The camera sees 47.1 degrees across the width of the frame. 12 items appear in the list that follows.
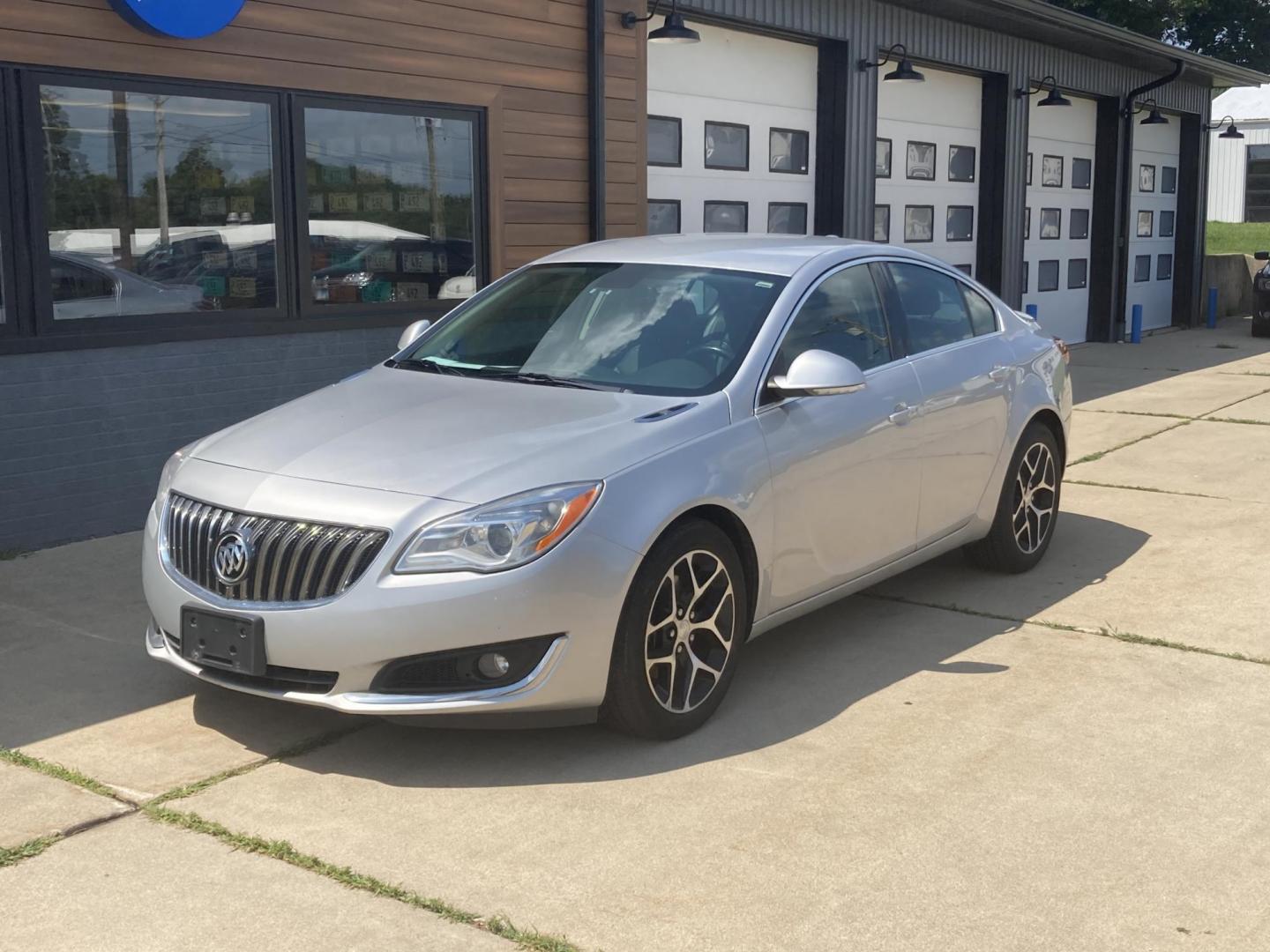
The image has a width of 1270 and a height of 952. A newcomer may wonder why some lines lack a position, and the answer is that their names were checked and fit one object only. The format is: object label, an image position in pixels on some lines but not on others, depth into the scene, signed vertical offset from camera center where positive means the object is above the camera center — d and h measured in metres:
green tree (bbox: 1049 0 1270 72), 37.88 +5.80
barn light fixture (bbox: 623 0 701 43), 10.31 +1.55
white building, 38.97 +2.22
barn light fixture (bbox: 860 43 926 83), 13.20 +1.67
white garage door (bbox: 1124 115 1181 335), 19.70 +0.39
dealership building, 7.18 +0.54
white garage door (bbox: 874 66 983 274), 14.30 +0.86
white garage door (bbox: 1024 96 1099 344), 17.14 +0.42
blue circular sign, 7.26 +1.20
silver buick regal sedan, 4.08 -0.73
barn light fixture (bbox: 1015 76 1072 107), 15.98 +1.66
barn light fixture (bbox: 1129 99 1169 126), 18.55 +1.71
